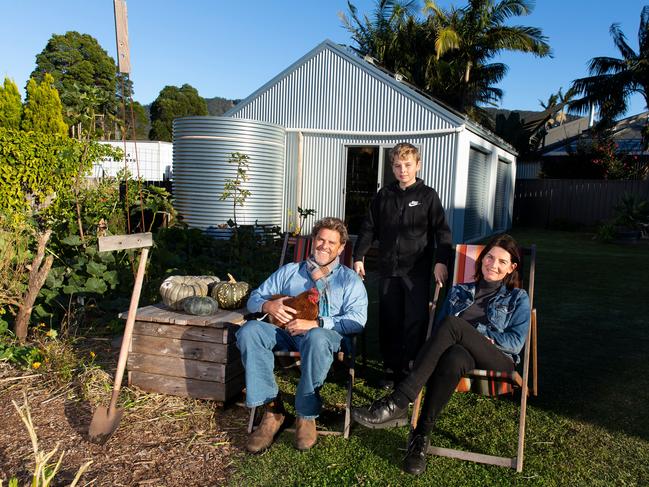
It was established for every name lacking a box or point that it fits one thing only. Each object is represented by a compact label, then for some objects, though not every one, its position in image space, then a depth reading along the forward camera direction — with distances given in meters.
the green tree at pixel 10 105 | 12.70
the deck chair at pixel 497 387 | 2.92
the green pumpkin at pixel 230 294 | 3.85
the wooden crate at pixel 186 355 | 3.47
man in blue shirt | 3.09
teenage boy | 3.81
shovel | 3.00
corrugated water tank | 9.03
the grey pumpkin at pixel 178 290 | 3.72
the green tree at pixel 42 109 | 12.18
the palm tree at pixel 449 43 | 25.66
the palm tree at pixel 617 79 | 26.20
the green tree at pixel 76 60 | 45.47
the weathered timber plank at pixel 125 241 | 3.15
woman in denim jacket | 2.93
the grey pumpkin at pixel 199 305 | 3.57
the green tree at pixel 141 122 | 44.58
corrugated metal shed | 11.14
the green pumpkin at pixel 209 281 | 4.03
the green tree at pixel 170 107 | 52.41
